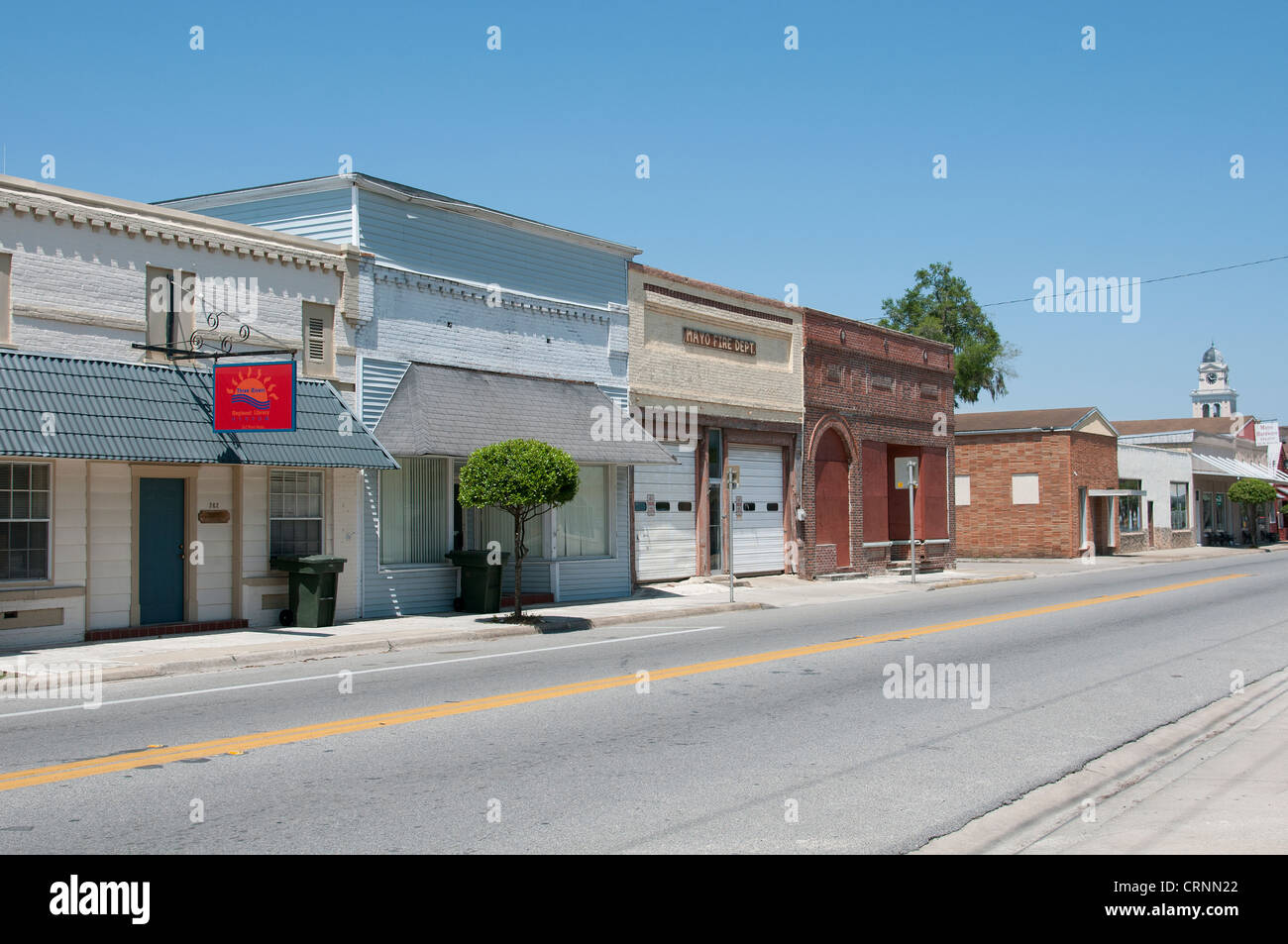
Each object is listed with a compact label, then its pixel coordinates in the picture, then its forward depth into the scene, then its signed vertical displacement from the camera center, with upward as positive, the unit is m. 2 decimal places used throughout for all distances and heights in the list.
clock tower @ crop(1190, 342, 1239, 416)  152.75 +15.95
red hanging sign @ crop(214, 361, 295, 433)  15.36 +1.56
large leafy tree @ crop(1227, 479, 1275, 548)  56.72 +0.55
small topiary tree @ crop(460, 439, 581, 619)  16.98 +0.50
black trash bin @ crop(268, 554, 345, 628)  16.84 -1.14
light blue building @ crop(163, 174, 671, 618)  18.72 +2.83
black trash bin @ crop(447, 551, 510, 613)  19.31 -1.26
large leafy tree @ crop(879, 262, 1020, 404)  65.88 +10.47
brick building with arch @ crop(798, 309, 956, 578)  29.89 +1.83
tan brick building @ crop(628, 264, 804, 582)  24.78 +2.07
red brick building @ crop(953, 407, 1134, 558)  43.41 +0.76
